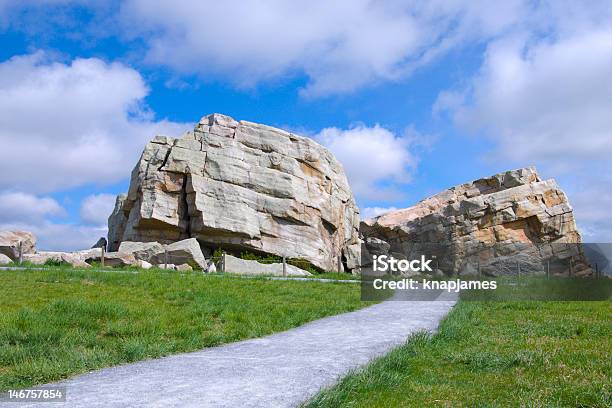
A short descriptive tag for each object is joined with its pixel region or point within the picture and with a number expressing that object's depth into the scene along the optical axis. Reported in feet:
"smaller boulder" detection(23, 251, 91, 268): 98.79
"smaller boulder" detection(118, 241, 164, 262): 125.39
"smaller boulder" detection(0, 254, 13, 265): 95.18
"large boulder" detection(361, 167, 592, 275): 175.47
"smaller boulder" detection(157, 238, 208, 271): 123.13
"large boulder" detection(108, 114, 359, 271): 153.28
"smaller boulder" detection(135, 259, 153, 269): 106.73
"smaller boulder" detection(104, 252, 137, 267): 109.09
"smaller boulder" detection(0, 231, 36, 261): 115.03
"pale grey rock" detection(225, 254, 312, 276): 125.29
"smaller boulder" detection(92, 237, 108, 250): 190.47
